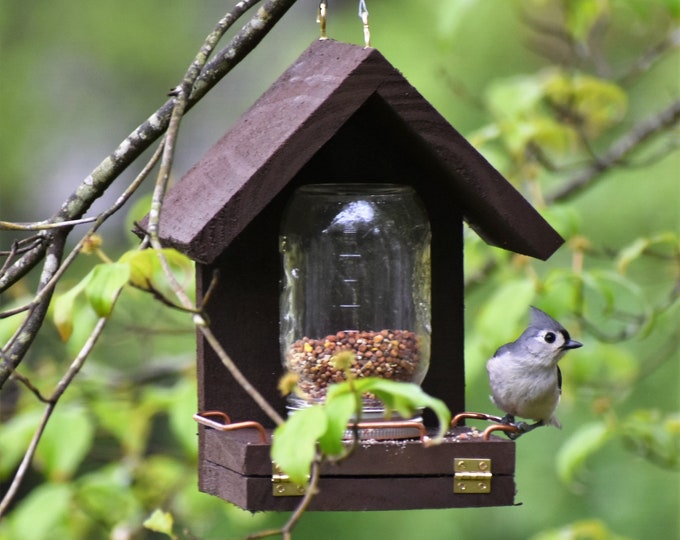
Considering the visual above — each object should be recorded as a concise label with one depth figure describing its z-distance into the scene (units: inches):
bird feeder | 240.2
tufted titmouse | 244.0
